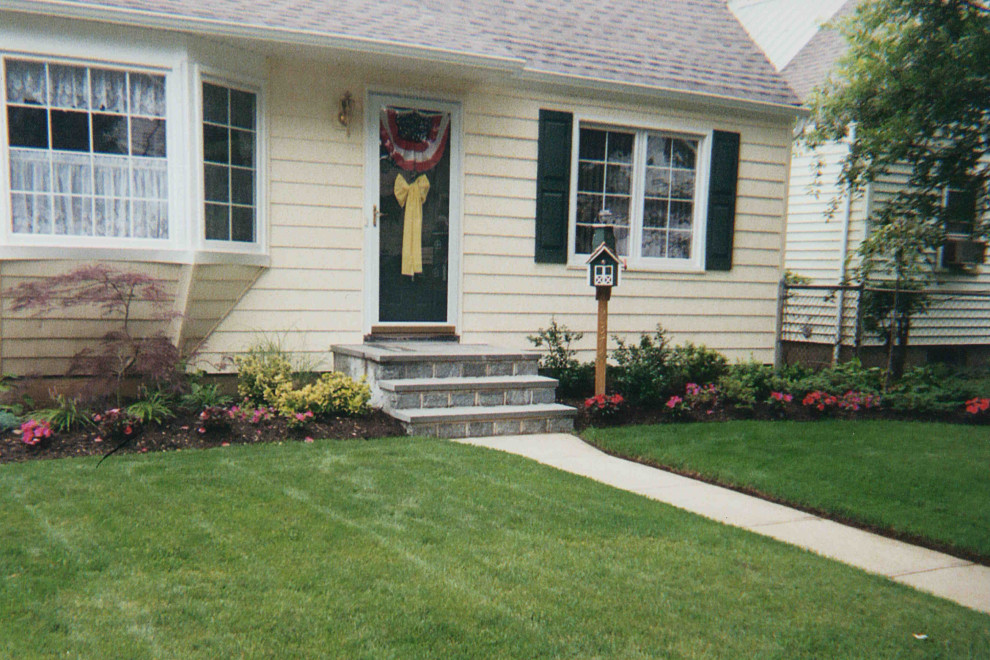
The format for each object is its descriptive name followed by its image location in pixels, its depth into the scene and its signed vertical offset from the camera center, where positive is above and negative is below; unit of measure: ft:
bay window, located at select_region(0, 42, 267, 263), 18.40 +2.62
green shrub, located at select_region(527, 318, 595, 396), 24.00 -2.85
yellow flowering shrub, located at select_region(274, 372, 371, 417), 18.86 -3.19
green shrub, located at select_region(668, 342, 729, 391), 24.50 -2.75
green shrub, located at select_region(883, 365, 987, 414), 24.77 -3.51
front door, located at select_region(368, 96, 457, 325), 23.77 +2.03
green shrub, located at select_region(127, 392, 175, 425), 17.63 -3.40
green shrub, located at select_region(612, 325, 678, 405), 22.99 -2.85
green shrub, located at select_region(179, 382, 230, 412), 19.21 -3.37
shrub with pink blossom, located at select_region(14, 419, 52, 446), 16.11 -3.62
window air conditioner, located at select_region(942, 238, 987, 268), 36.45 +1.65
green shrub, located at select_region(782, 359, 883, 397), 25.31 -3.28
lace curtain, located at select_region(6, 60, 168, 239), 18.47 +2.18
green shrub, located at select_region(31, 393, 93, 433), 17.39 -3.52
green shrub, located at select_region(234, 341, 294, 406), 19.95 -2.87
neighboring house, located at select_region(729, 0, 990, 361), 35.12 +1.91
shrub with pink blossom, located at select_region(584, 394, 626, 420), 21.66 -3.61
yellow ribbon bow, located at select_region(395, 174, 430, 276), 24.17 +1.59
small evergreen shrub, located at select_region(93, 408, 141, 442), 16.94 -3.62
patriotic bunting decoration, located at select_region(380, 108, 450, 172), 23.77 +4.21
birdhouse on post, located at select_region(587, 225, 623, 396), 21.84 +0.40
